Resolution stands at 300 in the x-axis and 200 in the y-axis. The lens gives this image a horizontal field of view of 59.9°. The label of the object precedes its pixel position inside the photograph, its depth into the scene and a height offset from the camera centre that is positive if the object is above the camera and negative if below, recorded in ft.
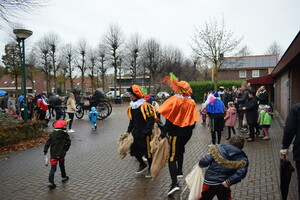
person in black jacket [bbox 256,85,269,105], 30.55 -0.86
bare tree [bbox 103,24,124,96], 108.68 +20.98
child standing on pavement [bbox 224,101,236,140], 27.84 -2.79
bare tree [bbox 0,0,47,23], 26.27 +9.22
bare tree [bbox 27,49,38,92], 108.82 +12.69
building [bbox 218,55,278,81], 143.95 +11.50
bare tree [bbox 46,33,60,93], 113.80 +20.62
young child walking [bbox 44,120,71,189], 16.17 -3.37
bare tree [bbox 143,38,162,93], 117.50 +17.11
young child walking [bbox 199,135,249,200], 9.57 -2.87
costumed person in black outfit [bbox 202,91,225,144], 23.99 -2.11
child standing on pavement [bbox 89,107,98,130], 37.88 -3.41
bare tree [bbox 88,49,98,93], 134.31 +17.43
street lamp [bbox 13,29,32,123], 31.56 +7.30
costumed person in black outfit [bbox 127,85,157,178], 16.16 -1.67
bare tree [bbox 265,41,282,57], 212.23 +34.07
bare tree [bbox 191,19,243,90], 73.92 +12.90
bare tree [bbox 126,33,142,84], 114.11 +17.80
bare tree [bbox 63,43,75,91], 127.60 +19.20
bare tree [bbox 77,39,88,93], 126.72 +20.36
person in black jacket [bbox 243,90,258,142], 26.81 -2.09
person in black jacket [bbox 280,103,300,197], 10.45 -1.63
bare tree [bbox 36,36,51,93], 113.91 +17.92
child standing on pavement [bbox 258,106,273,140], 27.14 -2.96
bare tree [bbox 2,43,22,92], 95.33 +13.18
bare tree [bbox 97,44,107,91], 118.52 +17.86
